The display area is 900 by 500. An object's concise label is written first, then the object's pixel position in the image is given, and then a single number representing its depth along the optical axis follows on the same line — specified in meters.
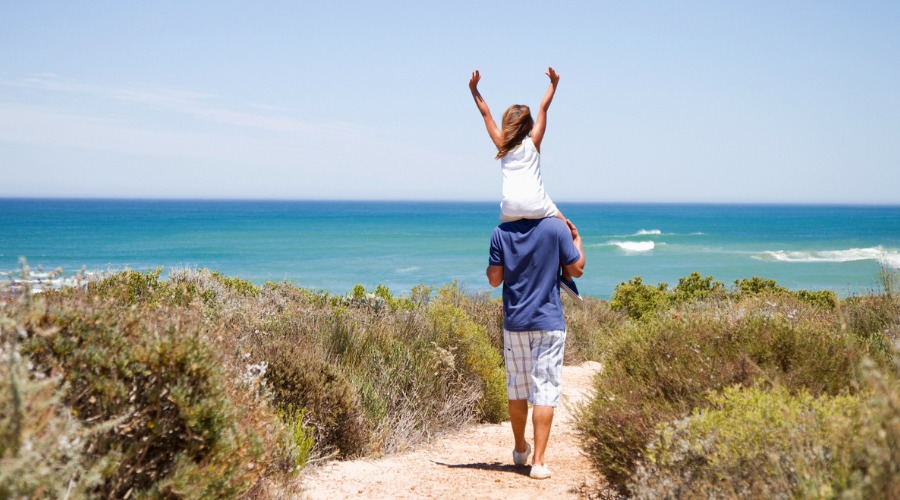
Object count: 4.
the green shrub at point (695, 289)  14.33
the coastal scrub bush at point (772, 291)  12.26
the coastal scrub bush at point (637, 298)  15.08
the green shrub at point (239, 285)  9.45
